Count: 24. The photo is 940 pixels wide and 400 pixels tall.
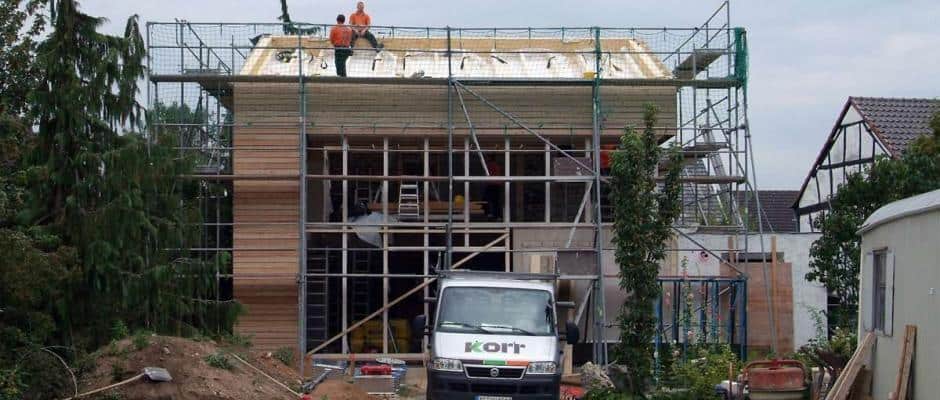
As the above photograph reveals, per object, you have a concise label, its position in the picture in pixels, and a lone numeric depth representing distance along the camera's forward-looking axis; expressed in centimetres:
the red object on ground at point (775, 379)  1521
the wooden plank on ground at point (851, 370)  1334
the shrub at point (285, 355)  2066
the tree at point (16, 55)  1756
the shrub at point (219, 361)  1686
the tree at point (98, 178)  1692
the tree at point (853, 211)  1998
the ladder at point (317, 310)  2234
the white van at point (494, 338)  1558
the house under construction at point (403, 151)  2169
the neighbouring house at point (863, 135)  2968
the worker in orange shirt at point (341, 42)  2214
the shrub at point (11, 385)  1434
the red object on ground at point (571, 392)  1810
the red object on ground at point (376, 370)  1927
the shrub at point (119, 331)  1711
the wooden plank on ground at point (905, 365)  1217
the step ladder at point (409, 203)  2211
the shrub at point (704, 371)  1769
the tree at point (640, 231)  1856
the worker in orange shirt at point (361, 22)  2280
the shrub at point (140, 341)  1636
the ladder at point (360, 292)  2386
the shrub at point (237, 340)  1964
